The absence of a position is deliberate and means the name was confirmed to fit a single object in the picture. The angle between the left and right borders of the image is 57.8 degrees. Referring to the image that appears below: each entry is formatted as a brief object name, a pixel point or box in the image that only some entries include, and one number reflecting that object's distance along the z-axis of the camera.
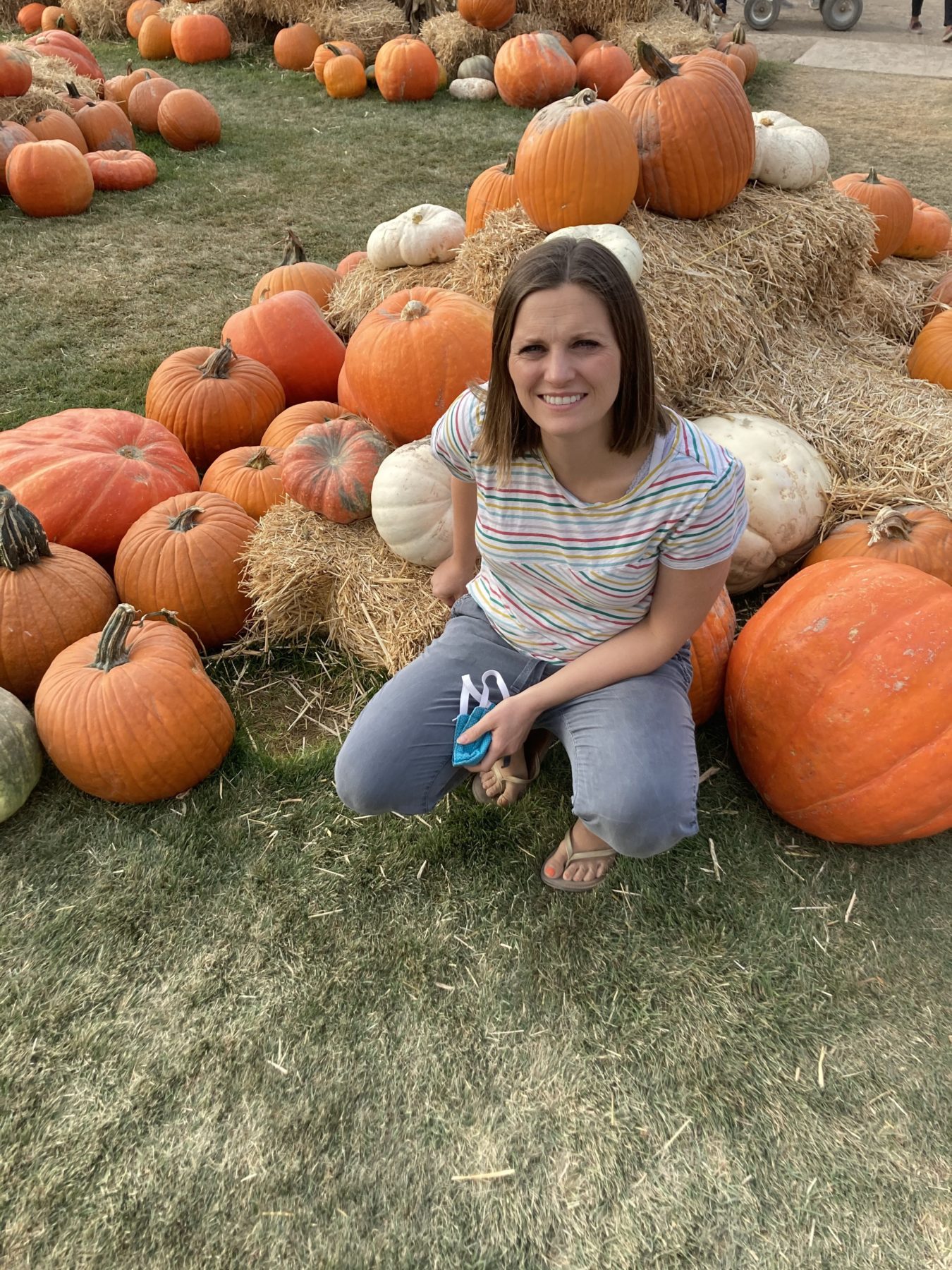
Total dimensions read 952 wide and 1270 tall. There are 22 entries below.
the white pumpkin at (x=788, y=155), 3.88
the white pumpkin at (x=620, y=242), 3.14
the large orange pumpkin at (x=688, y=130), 3.40
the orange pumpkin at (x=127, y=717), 2.36
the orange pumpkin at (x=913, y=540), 2.66
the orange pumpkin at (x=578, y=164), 3.19
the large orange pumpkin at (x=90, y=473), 2.97
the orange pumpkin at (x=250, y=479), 3.25
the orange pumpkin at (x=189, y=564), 2.83
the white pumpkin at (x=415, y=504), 2.75
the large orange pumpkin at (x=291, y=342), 3.96
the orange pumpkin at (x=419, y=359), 2.98
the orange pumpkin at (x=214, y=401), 3.59
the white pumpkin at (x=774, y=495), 2.94
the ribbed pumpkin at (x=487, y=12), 9.40
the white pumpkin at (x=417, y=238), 3.86
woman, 1.71
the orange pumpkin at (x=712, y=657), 2.57
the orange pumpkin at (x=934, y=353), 3.86
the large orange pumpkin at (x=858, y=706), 2.14
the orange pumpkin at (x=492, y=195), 3.94
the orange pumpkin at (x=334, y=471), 2.96
